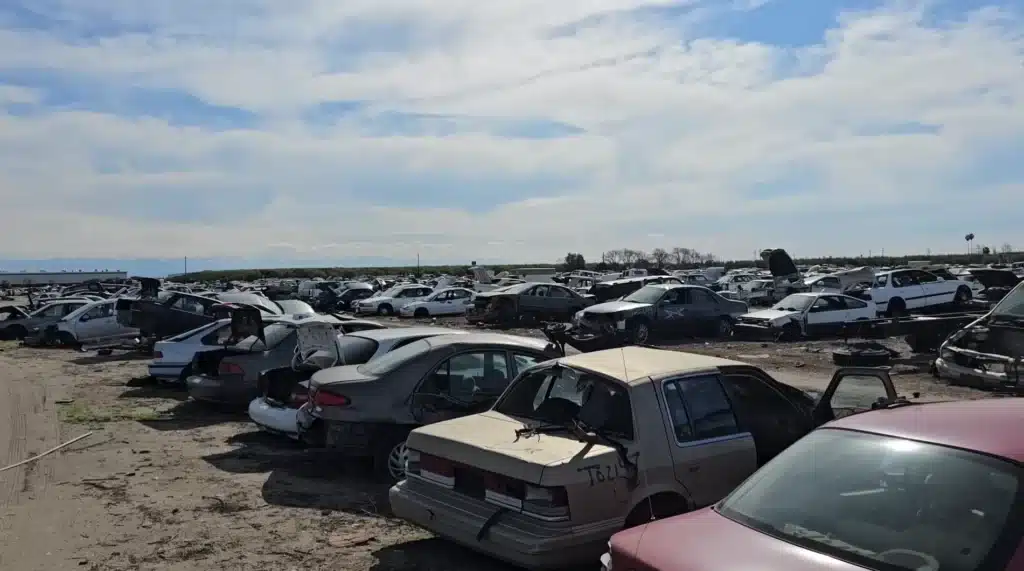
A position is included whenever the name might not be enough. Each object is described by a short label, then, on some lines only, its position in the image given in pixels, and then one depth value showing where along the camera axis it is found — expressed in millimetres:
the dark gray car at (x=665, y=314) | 23250
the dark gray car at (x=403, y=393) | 8250
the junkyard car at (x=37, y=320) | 27469
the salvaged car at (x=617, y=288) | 34250
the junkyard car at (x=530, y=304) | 30312
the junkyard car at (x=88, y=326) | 25719
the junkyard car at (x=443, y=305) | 38094
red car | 3213
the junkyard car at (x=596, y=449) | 5344
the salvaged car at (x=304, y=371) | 9781
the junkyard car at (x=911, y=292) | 27797
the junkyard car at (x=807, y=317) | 23453
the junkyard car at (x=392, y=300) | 39562
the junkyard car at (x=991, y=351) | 11627
